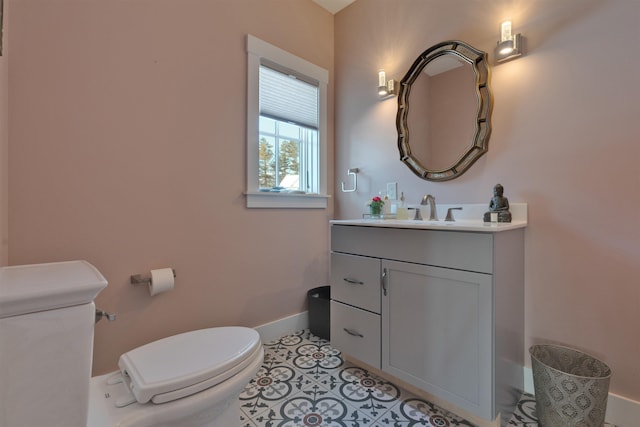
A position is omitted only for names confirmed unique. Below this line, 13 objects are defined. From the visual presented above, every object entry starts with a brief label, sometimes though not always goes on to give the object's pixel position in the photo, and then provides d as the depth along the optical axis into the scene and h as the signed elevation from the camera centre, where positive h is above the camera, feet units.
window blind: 6.53 +2.70
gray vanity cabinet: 3.71 -1.55
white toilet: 1.99 -1.53
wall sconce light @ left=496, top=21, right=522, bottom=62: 4.67 +2.73
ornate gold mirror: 5.18 +1.94
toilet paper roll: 4.69 -1.22
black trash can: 6.57 -2.55
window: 6.15 +1.92
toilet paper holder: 4.72 -1.19
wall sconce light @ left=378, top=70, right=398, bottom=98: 6.49 +2.81
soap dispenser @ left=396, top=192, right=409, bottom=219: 6.06 -0.11
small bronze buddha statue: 4.65 +0.03
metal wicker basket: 3.56 -2.41
